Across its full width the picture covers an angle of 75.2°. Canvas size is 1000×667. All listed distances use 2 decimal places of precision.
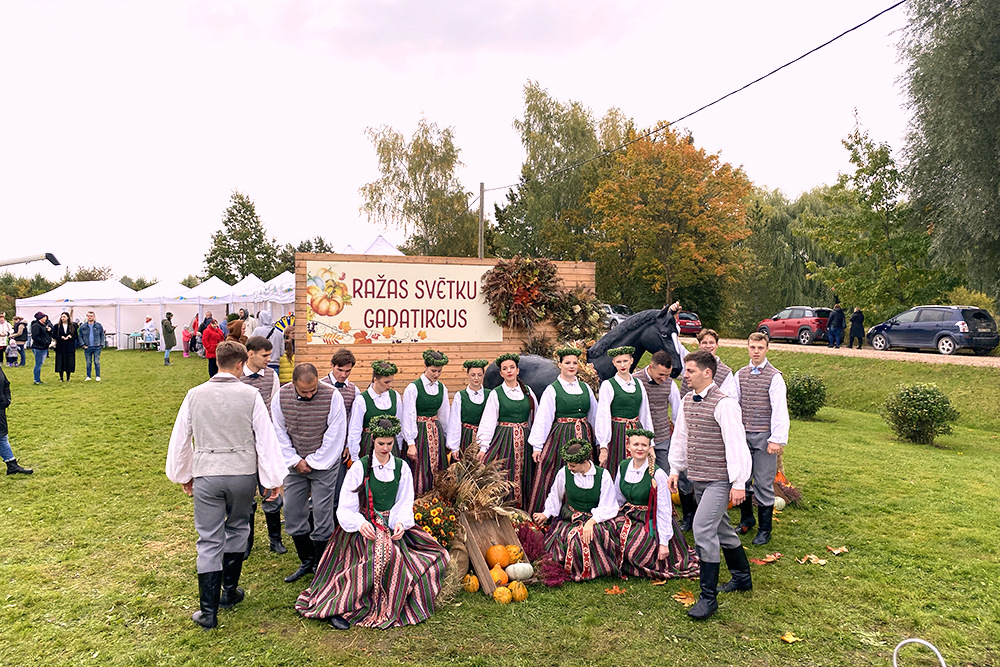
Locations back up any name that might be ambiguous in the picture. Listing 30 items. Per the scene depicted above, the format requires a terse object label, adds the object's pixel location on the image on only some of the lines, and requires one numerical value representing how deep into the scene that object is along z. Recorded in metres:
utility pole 25.81
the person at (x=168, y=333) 22.58
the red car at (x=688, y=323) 27.88
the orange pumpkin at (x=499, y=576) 4.98
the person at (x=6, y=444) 7.81
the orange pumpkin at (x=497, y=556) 5.15
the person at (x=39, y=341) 15.80
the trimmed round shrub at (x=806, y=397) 13.39
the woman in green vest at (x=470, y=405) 6.22
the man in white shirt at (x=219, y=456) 4.31
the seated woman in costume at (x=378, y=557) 4.51
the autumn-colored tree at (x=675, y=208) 28.34
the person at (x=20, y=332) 18.31
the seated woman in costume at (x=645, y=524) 5.19
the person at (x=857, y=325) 21.31
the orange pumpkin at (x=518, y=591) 4.84
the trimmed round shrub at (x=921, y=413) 10.92
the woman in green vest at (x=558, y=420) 6.00
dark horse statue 6.72
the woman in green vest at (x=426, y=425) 5.90
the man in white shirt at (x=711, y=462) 4.55
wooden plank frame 8.34
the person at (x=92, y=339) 16.44
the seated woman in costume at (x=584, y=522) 5.16
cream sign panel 8.45
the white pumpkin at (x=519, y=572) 5.04
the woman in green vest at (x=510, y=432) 6.16
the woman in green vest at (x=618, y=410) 5.96
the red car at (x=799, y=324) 22.84
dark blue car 17.72
